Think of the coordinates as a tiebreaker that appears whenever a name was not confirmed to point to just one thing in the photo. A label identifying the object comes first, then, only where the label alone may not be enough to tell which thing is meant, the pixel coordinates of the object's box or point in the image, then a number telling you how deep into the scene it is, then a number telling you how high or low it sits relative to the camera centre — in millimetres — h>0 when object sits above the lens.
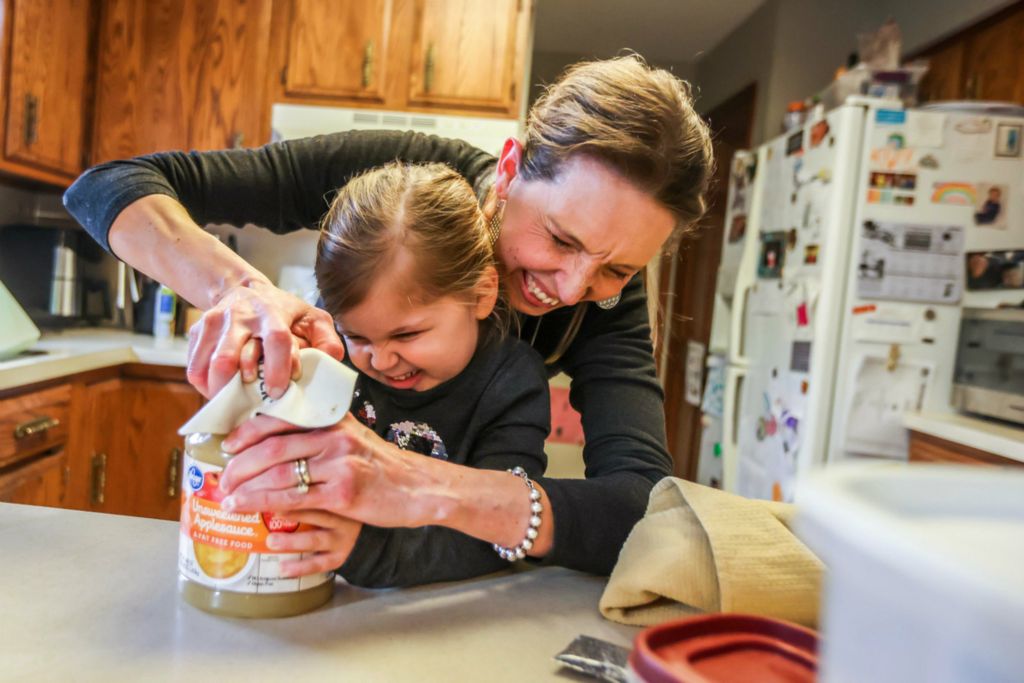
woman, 582 +17
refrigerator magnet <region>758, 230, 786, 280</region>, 2986 +271
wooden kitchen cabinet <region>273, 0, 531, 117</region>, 2633 +804
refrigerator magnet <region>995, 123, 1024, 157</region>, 2414 +662
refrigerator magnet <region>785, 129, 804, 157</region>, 2850 +687
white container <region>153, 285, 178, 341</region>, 2627 -169
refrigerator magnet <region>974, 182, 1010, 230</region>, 2436 +441
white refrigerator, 2443 +245
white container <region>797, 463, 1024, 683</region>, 196 -63
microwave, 2100 -59
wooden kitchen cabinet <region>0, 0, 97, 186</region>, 2156 +506
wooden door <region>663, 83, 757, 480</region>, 4195 +152
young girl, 798 -39
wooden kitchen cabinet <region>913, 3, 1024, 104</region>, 2668 +1050
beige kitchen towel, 592 -198
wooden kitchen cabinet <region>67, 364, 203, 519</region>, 2184 -534
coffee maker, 2445 -67
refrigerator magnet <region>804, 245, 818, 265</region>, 2672 +255
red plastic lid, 384 -178
